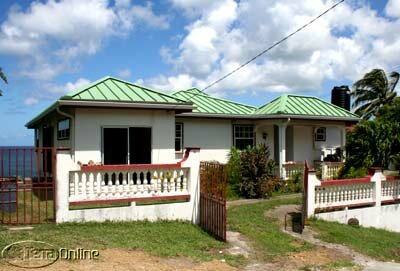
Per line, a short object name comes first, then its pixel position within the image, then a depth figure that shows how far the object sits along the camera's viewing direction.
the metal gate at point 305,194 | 9.91
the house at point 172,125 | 12.33
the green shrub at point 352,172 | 13.08
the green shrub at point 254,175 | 14.45
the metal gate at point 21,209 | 8.24
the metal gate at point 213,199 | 8.21
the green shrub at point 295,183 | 16.11
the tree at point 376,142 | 11.84
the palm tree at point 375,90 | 28.61
